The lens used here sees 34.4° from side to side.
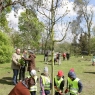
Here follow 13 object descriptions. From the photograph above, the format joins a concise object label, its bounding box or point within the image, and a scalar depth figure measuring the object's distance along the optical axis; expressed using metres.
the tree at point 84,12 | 34.62
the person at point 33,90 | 5.81
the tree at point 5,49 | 18.87
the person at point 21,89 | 3.84
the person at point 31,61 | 8.06
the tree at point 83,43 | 42.90
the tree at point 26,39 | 40.64
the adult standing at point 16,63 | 8.22
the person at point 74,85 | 5.19
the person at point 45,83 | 5.36
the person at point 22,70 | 8.34
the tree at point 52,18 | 4.87
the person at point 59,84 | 5.57
